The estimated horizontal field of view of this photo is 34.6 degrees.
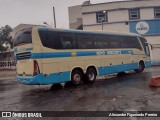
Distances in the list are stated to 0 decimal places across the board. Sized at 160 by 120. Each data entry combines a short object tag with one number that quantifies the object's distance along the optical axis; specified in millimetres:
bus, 13164
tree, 55744
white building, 34750
